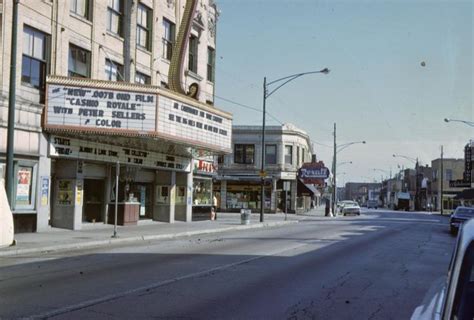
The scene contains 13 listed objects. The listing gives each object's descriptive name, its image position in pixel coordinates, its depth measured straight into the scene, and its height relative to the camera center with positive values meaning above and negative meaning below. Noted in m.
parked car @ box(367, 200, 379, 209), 124.52 -2.58
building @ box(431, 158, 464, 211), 99.07 +2.20
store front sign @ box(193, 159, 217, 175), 36.20 +1.28
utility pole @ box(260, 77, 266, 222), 37.69 +5.09
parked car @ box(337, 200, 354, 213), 72.17 -2.05
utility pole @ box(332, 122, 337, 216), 62.00 +0.16
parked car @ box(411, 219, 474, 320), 3.27 -0.49
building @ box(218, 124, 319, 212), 59.59 +1.93
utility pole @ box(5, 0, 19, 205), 17.56 +2.12
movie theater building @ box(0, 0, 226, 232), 21.75 +2.83
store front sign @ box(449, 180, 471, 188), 78.51 +1.48
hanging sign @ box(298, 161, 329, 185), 58.97 +1.72
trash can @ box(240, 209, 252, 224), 34.53 -1.63
